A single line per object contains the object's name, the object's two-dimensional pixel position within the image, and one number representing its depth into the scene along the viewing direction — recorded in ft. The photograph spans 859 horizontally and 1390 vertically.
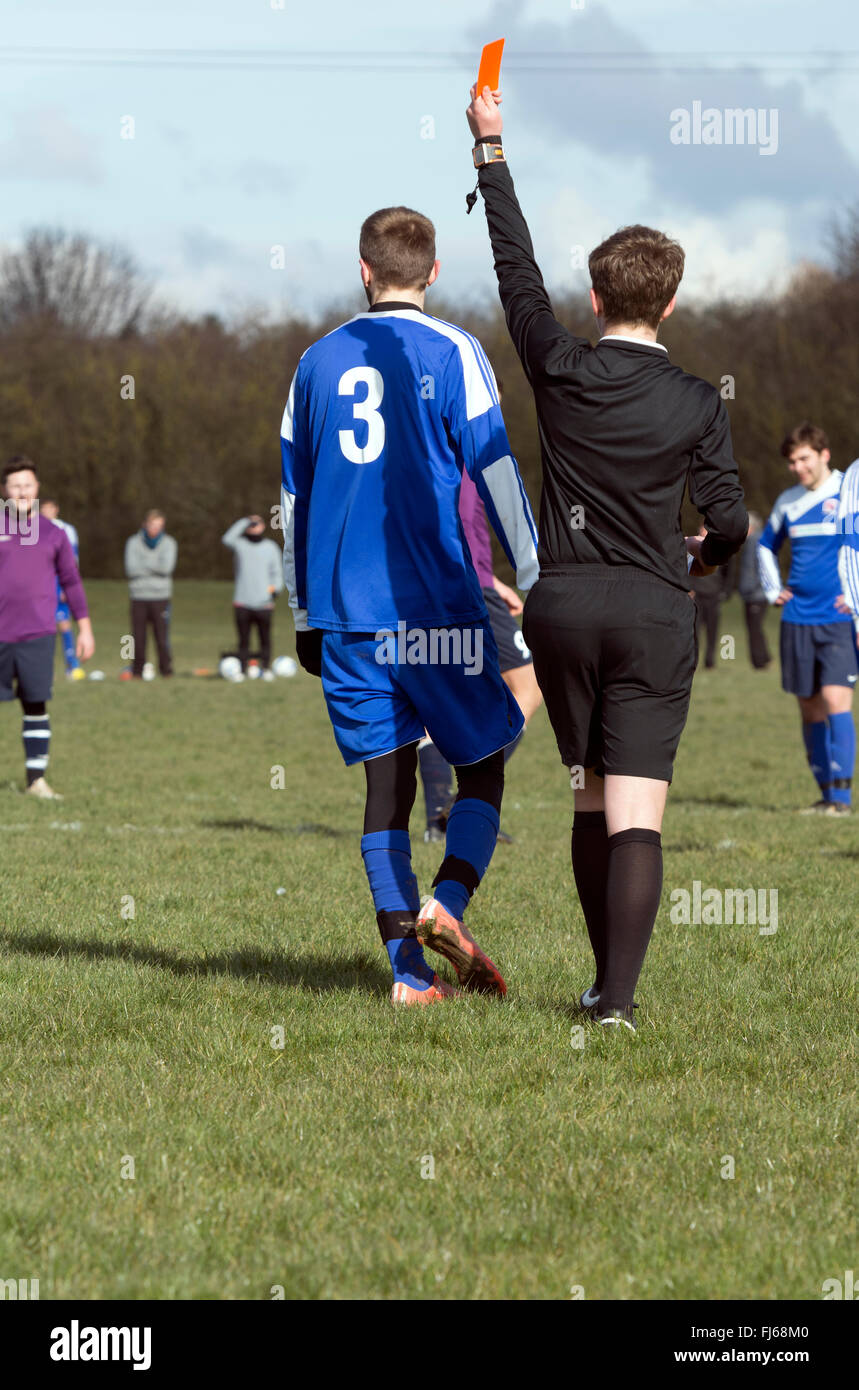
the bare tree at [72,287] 196.65
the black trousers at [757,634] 79.36
